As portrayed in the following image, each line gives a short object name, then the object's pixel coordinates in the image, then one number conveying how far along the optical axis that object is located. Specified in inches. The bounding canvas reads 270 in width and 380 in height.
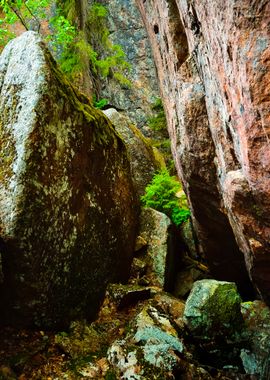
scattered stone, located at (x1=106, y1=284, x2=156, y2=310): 253.1
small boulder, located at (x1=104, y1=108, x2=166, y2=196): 459.2
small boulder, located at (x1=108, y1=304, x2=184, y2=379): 181.5
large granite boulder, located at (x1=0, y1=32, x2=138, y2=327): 197.6
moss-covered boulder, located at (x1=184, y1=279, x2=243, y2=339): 215.6
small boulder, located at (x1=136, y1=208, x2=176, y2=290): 302.8
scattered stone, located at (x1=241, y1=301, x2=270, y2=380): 205.6
